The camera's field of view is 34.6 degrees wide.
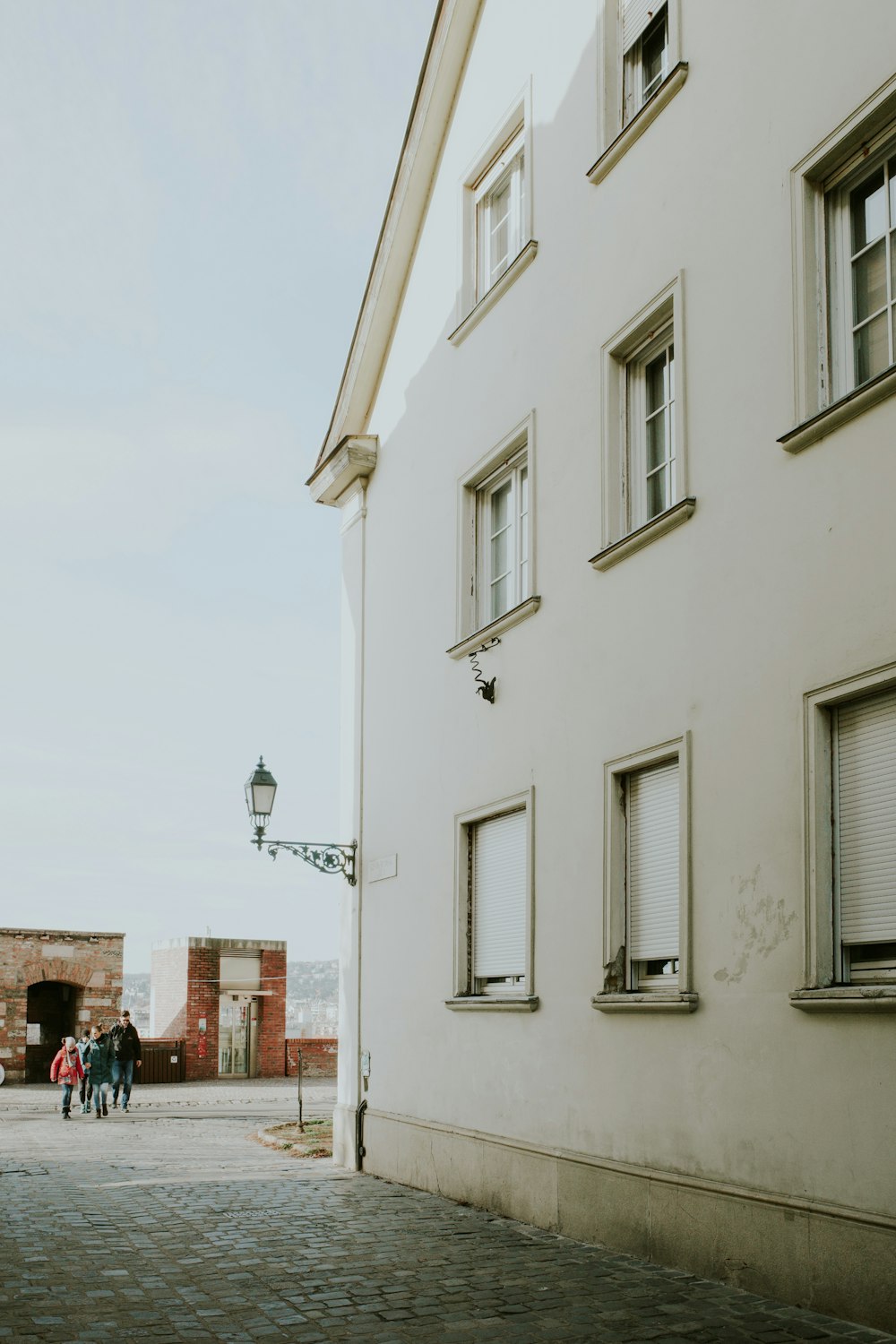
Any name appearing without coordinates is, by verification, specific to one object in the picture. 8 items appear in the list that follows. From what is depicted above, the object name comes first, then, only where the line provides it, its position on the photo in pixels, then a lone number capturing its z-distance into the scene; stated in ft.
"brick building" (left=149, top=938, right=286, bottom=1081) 126.41
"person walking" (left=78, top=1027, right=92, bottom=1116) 84.12
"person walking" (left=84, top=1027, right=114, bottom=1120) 82.17
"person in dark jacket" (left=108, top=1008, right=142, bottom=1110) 84.89
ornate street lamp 52.47
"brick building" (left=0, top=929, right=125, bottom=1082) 119.65
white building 25.81
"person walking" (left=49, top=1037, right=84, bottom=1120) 81.30
